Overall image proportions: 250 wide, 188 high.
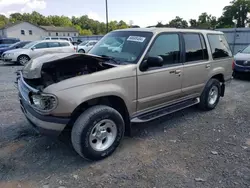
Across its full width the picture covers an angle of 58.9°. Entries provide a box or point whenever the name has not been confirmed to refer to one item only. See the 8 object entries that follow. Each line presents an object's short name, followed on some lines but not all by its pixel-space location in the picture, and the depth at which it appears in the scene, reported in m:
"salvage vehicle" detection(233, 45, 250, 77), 8.95
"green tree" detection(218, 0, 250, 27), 52.21
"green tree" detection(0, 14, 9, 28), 87.31
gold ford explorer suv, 2.90
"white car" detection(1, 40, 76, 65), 14.31
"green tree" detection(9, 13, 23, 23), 96.18
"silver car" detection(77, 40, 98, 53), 20.90
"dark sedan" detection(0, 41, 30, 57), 17.45
